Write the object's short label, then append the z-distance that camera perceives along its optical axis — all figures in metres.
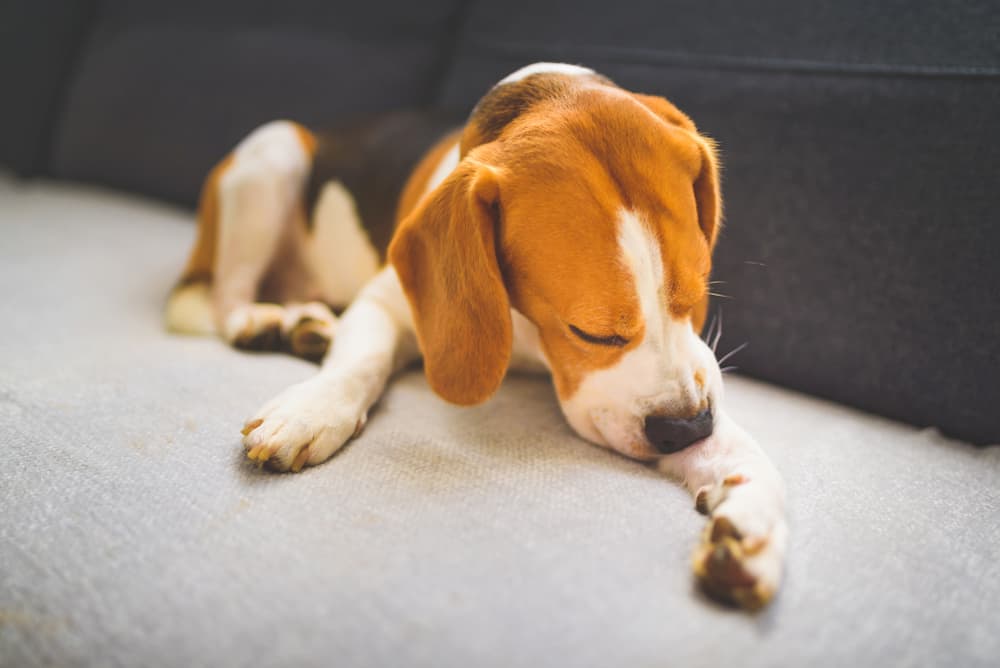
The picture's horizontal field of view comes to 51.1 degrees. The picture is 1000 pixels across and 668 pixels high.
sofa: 0.35
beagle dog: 0.44
